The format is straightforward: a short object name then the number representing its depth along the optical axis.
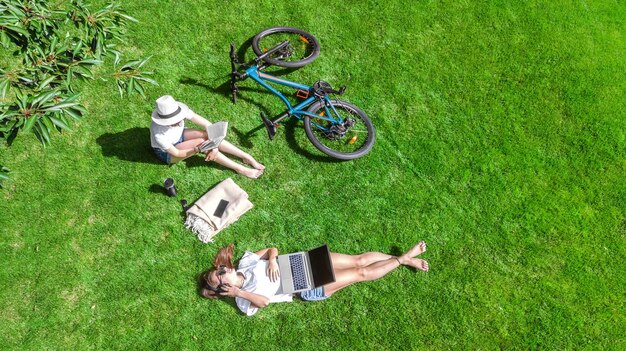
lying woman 5.42
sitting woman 5.88
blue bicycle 6.75
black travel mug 6.37
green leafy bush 3.72
